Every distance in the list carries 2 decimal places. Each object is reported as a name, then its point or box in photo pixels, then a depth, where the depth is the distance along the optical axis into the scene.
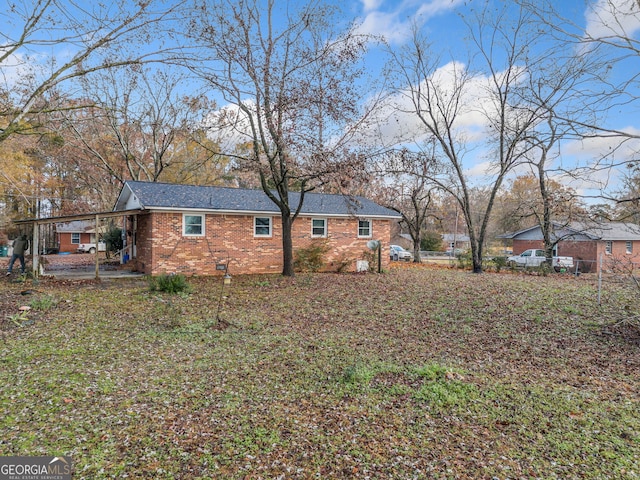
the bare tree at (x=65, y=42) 7.50
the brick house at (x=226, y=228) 13.55
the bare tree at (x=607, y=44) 5.39
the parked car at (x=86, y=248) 31.39
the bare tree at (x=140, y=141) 20.55
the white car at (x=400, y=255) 31.66
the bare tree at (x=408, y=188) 17.78
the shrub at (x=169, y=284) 10.16
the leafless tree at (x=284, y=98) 11.46
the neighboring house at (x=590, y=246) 25.44
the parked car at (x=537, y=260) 22.74
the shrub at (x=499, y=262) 20.55
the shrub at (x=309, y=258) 15.77
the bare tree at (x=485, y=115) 17.50
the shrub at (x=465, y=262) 22.23
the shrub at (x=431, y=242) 36.81
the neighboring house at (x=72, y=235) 33.00
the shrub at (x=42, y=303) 8.08
